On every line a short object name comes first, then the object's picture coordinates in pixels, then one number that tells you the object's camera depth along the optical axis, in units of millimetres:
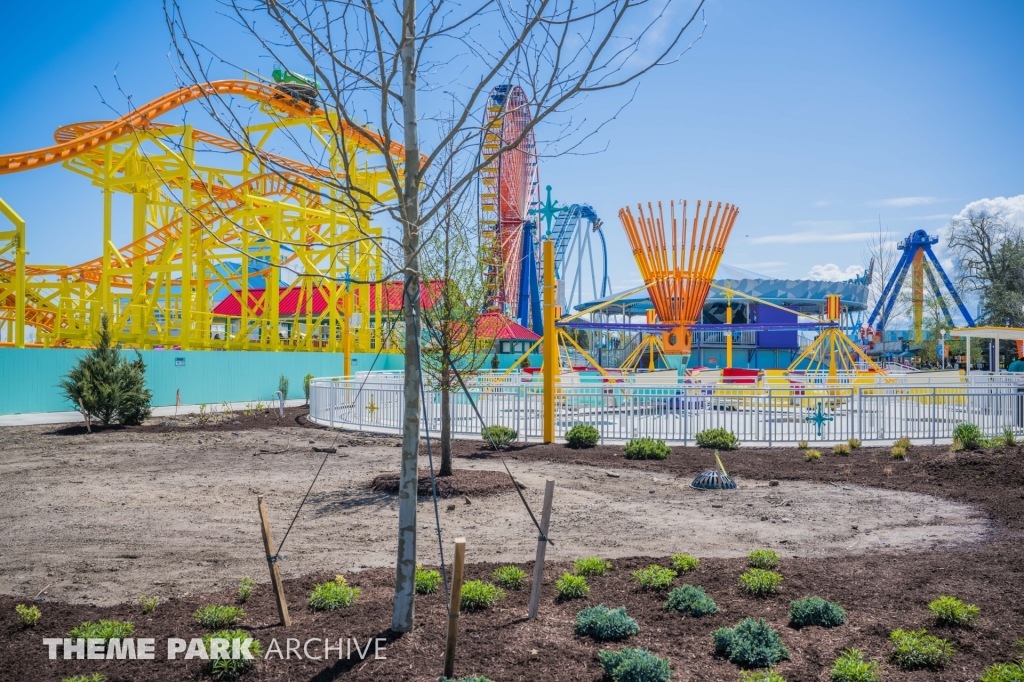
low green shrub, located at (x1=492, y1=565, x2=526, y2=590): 4887
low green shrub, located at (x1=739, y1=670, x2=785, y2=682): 3309
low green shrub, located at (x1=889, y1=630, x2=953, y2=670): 3560
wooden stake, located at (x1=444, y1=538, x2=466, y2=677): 3234
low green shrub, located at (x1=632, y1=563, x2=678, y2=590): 4812
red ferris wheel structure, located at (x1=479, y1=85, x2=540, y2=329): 40281
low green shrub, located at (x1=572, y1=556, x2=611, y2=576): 5184
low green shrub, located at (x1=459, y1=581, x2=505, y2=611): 4473
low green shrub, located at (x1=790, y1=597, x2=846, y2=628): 4129
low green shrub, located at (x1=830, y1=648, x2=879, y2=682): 3363
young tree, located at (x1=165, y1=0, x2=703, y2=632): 3631
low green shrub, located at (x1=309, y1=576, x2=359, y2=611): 4445
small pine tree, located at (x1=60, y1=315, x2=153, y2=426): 15961
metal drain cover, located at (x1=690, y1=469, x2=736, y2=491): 8977
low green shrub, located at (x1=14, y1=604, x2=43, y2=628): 4199
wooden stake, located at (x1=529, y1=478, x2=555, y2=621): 4238
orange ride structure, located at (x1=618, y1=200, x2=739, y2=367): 23484
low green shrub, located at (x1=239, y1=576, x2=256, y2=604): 4609
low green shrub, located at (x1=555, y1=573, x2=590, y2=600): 4676
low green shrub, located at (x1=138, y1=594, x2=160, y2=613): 4422
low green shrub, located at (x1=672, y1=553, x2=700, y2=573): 5180
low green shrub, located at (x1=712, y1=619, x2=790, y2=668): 3664
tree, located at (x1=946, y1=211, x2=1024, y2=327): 41812
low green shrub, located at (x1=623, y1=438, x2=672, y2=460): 11531
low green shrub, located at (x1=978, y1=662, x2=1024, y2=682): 3158
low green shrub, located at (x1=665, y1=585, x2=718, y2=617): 4332
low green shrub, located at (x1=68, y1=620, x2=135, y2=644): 3916
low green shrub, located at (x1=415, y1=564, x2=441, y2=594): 4789
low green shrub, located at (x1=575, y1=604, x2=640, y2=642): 3982
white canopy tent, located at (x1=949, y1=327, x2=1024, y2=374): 21375
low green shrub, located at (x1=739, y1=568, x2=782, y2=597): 4649
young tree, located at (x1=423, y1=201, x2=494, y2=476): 9664
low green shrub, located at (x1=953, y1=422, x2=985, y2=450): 11148
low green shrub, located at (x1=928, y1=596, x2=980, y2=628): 3973
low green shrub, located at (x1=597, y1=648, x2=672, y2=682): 3350
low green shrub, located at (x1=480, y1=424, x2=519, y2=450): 12461
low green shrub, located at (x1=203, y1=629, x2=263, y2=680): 3584
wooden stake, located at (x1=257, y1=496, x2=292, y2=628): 4117
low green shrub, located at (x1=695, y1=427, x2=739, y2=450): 12367
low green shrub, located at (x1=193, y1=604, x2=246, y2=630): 4105
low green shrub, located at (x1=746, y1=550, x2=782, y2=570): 5211
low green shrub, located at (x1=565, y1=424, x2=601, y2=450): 12789
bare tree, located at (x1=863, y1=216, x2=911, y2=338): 52219
